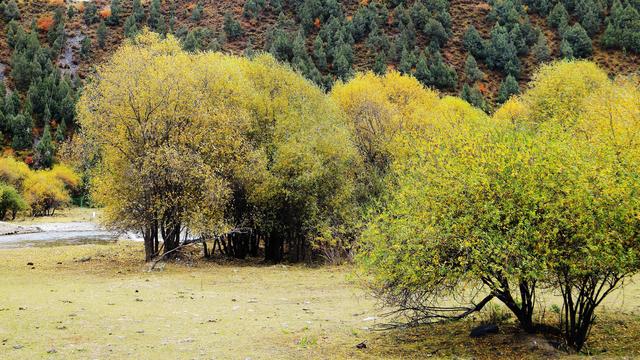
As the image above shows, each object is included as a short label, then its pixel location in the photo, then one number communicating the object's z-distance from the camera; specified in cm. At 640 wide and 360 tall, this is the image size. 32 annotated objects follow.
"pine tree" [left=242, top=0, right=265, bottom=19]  14725
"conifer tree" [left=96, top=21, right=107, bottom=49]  14350
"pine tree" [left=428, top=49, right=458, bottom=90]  10694
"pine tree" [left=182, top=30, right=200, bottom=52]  11869
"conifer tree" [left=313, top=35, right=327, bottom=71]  11738
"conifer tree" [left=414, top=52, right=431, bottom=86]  10594
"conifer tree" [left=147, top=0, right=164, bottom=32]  14395
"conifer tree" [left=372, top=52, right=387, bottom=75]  10899
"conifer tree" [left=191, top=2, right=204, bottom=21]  14925
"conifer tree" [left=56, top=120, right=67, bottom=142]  11239
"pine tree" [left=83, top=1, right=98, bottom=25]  15600
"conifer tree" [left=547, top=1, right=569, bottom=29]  12556
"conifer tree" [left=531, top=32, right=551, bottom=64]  11406
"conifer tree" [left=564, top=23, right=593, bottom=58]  11400
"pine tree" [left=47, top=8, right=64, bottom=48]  14482
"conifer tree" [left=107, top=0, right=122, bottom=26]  15450
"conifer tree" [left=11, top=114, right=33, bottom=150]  11069
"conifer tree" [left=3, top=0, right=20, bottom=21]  15538
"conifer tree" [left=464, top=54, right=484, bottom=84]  11094
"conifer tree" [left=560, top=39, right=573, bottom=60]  10944
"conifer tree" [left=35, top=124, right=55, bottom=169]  10519
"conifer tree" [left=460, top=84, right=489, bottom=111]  9426
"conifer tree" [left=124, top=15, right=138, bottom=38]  13875
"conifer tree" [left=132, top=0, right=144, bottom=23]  15288
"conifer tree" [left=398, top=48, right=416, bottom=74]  10883
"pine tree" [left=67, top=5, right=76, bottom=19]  15975
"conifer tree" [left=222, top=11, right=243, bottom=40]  13675
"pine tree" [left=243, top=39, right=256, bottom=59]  11652
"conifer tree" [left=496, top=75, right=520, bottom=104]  10231
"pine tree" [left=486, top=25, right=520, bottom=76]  11439
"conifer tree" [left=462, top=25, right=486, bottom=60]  12125
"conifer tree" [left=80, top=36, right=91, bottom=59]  14100
